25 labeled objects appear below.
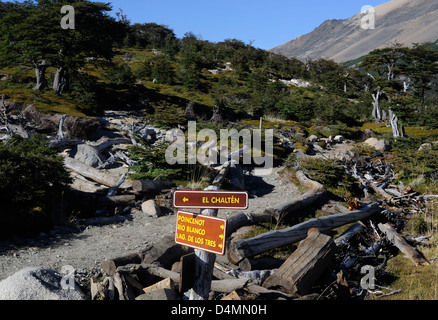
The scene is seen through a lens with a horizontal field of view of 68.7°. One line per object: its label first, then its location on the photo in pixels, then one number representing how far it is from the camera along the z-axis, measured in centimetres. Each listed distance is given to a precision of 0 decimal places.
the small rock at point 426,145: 1929
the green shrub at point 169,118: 2320
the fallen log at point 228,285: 521
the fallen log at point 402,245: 741
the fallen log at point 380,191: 1240
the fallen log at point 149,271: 521
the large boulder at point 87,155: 1380
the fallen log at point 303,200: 958
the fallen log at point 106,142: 1519
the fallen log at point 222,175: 1236
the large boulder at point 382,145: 2236
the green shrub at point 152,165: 1209
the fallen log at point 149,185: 1098
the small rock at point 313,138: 2574
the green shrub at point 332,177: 1356
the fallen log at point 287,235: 658
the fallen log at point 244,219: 859
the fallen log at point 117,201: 1033
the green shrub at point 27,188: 778
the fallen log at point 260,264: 645
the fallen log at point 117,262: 567
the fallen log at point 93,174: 1153
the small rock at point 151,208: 1017
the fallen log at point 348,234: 809
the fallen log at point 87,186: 1100
